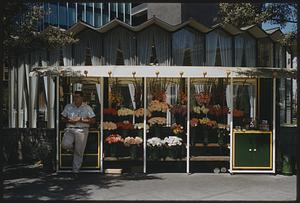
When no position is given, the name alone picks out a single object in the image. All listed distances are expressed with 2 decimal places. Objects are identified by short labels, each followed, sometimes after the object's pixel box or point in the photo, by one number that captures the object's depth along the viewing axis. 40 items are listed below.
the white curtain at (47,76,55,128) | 16.03
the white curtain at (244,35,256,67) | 16.66
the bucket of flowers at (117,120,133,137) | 12.05
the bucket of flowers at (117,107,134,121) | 12.23
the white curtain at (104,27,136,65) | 16.27
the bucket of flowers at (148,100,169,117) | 12.26
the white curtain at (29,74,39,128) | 16.31
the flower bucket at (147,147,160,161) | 11.95
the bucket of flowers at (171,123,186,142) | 12.16
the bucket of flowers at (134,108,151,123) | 12.04
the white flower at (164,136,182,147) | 11.98
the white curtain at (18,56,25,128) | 16.47
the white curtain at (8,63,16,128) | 16.61
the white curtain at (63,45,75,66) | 16.19
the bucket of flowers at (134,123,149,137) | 12.09
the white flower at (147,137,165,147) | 11.93
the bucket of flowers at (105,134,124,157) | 11.91
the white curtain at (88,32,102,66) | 16.25
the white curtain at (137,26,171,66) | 16.30
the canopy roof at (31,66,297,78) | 11.51
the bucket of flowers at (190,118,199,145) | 12.22
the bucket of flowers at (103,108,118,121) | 12.20
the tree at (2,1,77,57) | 10.93
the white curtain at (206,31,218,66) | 16.52
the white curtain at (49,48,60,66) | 16.19
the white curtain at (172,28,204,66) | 16.47
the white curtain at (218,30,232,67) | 16.53
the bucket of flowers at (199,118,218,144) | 12.29
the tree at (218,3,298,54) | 11.31
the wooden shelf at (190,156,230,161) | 12.02
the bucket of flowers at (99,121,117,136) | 11.98
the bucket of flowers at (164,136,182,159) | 11.98
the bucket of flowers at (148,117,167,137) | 12.17
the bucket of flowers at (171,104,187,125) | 12.34
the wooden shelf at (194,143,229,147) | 12.29
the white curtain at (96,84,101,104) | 12.04
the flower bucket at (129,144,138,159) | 11.93
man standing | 11.19
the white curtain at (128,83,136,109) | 13.01
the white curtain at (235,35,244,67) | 16.56
